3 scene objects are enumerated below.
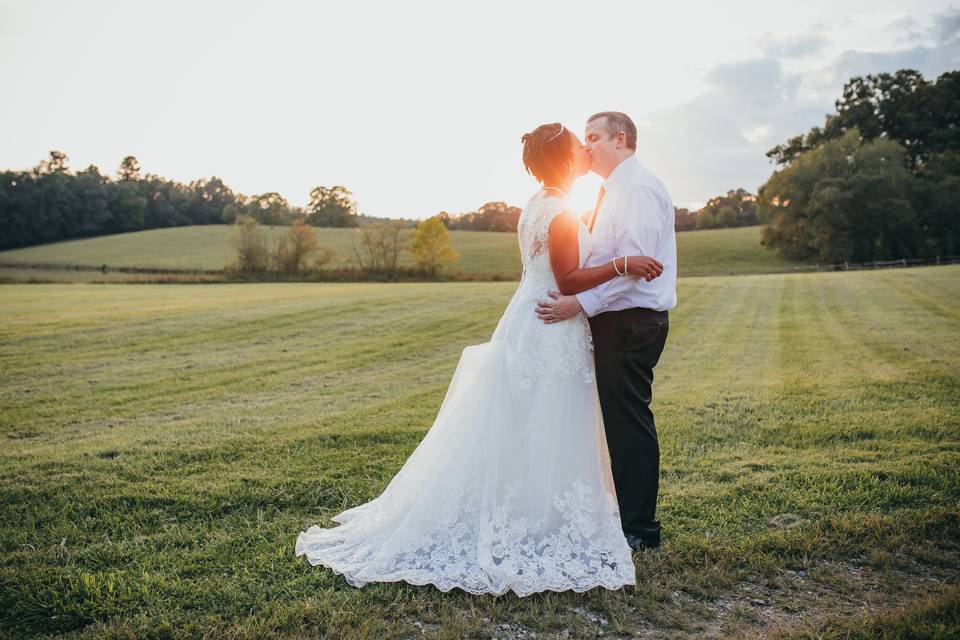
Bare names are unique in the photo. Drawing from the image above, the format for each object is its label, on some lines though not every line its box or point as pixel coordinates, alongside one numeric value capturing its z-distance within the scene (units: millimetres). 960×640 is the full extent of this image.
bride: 3736
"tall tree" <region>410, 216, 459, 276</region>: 54156
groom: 3932
